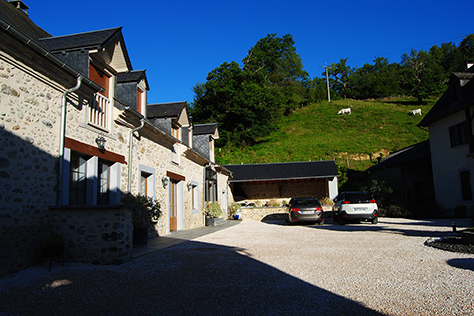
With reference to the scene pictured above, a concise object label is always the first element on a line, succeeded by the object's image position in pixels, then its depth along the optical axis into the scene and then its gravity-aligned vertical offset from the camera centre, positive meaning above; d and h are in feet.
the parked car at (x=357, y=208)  50.03 -2.17
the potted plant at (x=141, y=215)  27.68 -1.23
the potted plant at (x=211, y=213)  55.67 -2.41
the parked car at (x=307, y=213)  51.96 -2.80
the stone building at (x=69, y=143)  17.58 +4.10
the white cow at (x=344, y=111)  180.10 +44.26
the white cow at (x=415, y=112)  168.25 +39.82
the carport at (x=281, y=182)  87.56 +3.94
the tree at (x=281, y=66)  176.76 +73.95
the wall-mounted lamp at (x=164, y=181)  38.36 +2.18
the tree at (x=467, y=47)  215.92 +94.01
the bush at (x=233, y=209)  76.04 -2.58
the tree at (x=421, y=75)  196.13 +72.09
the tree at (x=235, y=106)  140.56 +38.78
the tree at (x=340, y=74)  238.07 +84.93
